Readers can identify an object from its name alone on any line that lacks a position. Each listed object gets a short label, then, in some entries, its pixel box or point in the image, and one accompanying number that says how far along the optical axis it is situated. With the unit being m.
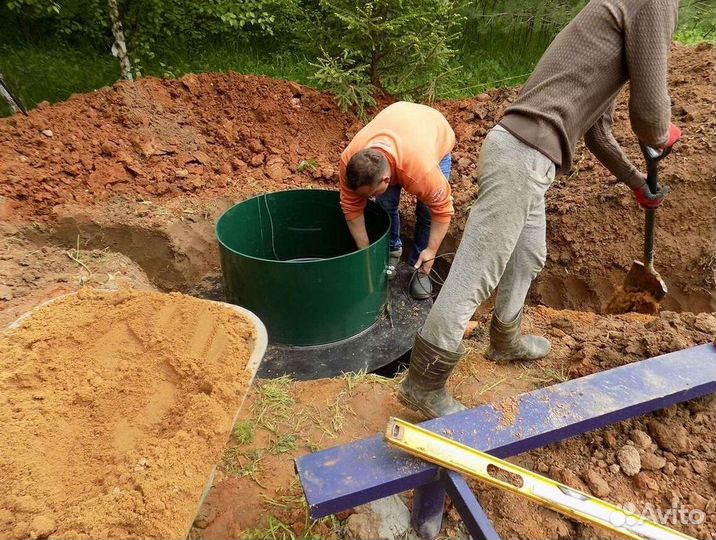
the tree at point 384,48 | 4.21
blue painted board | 1.36
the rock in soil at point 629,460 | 1.67
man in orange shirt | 2.62
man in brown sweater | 1.55
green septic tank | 2.82
